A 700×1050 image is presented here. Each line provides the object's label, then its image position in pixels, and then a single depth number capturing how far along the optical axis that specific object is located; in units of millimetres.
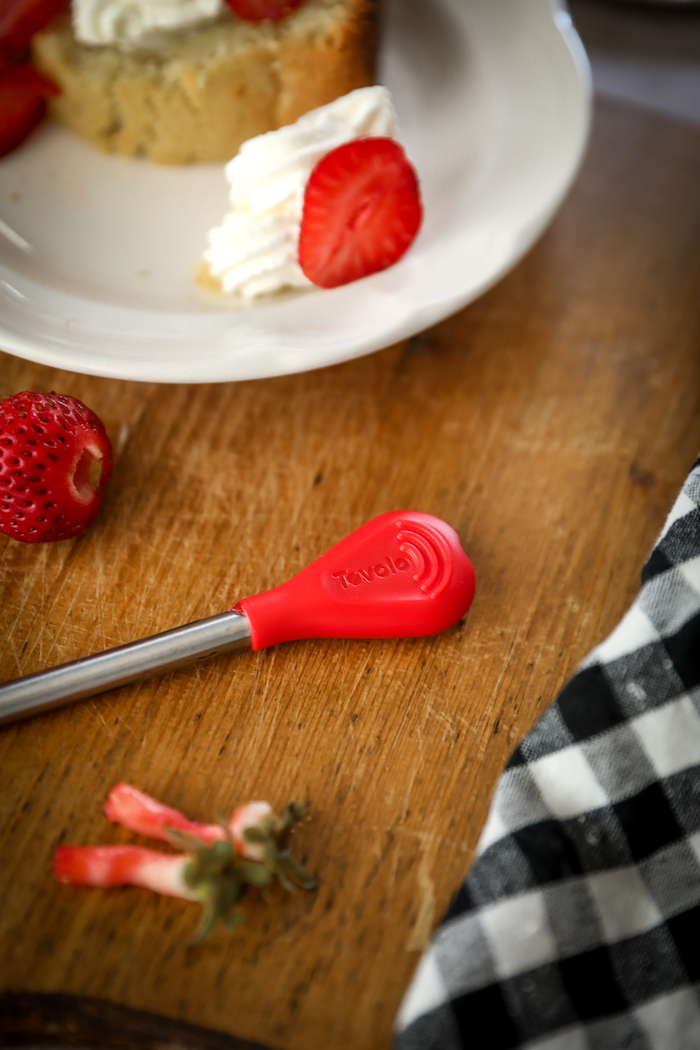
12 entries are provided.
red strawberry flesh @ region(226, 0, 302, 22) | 393
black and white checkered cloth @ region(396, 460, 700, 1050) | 294
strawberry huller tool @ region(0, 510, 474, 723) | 322
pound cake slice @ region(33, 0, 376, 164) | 391
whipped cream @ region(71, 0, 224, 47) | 391
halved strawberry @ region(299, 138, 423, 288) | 356
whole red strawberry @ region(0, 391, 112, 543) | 327
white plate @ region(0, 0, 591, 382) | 349
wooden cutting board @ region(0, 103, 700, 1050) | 304
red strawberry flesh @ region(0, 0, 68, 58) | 391
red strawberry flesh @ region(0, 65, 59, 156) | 391
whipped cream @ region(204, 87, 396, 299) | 363
